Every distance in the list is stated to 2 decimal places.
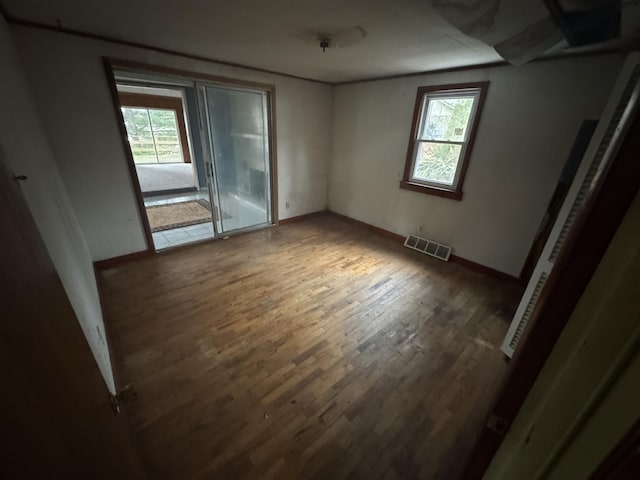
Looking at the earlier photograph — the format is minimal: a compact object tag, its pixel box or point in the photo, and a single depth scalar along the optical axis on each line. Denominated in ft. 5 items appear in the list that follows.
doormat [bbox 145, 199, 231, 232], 13.51
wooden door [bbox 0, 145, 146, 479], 1.21
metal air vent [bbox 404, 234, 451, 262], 11.22
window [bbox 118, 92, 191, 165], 21.93
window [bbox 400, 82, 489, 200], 9.68
